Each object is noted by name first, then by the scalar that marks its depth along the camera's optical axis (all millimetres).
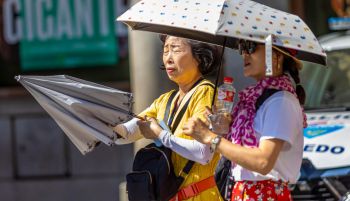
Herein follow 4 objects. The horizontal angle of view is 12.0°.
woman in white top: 6808
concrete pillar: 13571
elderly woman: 7876
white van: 11137
